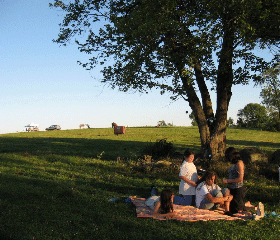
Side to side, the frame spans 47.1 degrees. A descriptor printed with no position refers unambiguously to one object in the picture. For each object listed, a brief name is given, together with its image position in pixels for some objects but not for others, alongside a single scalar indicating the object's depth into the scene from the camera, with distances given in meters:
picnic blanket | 9.06
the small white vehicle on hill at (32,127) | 72.78
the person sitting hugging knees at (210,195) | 9.66
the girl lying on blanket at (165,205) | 9.21
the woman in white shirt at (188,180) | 10.48
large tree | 15.42
